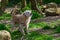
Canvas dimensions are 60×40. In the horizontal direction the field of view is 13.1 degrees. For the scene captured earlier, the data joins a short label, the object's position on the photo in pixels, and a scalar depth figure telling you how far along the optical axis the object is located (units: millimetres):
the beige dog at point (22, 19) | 10040
